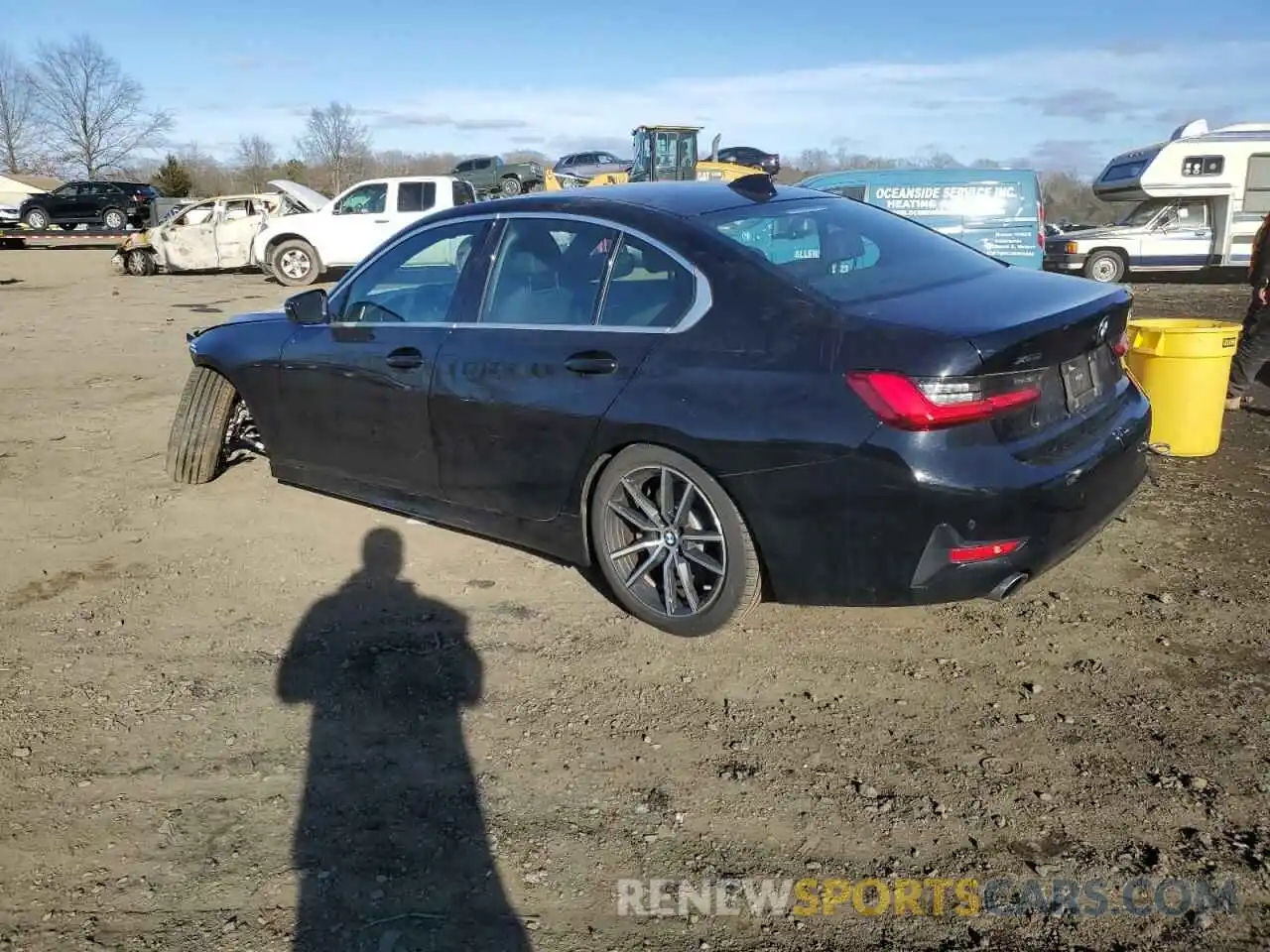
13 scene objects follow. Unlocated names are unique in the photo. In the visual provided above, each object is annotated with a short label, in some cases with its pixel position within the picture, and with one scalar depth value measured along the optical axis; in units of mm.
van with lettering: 13617
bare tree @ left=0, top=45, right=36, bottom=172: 72938
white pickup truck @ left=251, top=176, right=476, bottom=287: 18516
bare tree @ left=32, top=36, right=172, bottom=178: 71750
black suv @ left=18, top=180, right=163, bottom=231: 33719
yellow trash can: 5520
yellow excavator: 28098
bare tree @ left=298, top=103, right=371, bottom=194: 72062
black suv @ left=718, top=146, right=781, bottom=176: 38281
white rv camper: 18297
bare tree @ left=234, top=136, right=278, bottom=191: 64188
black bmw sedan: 3154
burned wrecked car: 20547
